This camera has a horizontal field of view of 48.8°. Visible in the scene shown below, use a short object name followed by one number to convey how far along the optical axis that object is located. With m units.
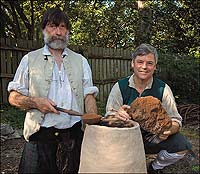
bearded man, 1.50
